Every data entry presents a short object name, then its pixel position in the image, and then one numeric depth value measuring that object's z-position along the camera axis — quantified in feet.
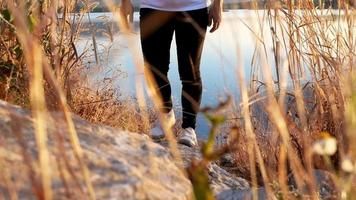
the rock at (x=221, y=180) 4.53
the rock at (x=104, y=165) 2.16
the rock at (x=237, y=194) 4.29
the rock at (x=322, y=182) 5.44
